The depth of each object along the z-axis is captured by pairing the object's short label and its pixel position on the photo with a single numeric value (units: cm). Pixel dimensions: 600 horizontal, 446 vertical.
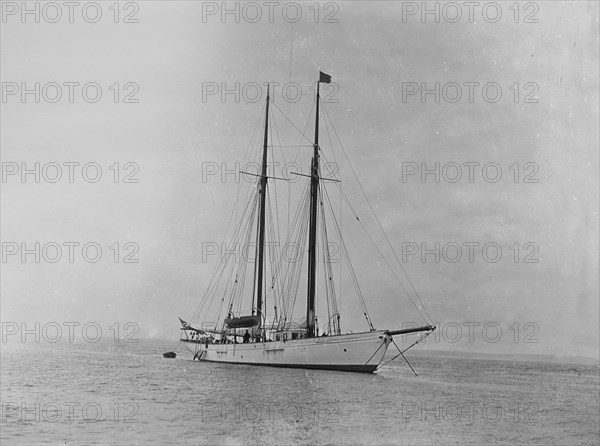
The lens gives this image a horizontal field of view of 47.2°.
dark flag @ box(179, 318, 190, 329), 8665
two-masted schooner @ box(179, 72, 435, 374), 5956
